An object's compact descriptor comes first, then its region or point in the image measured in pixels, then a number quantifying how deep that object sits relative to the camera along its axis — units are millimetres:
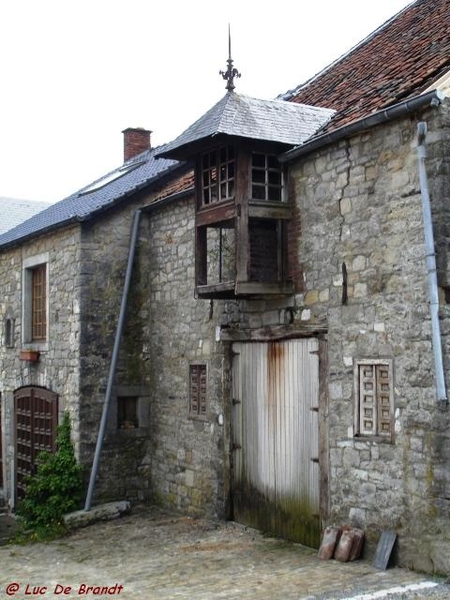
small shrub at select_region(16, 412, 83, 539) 11461
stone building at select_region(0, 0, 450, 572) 7473
